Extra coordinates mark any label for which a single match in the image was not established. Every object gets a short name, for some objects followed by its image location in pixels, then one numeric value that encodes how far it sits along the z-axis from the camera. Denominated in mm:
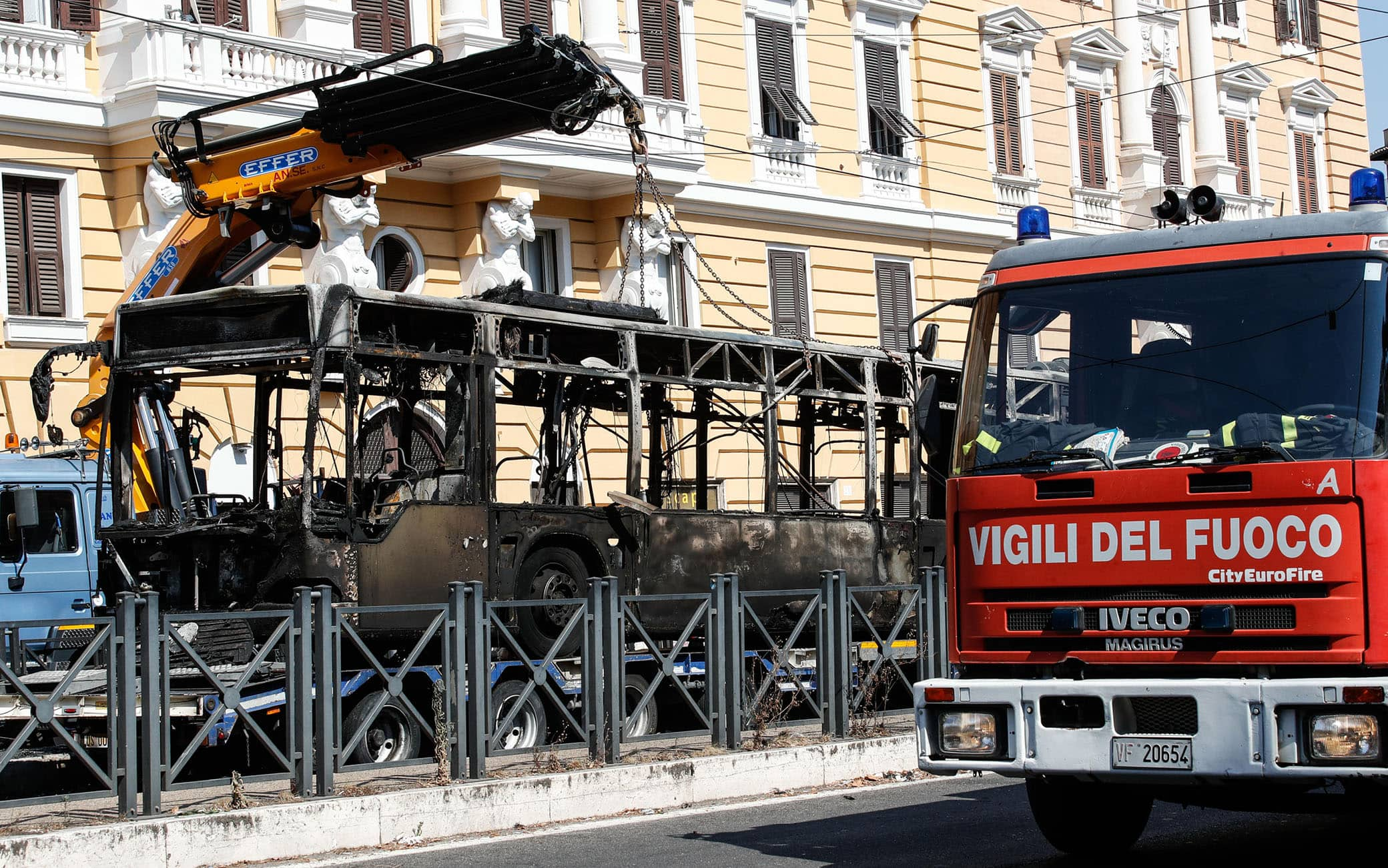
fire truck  7250
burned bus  13172
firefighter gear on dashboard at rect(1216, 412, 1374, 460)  7293
